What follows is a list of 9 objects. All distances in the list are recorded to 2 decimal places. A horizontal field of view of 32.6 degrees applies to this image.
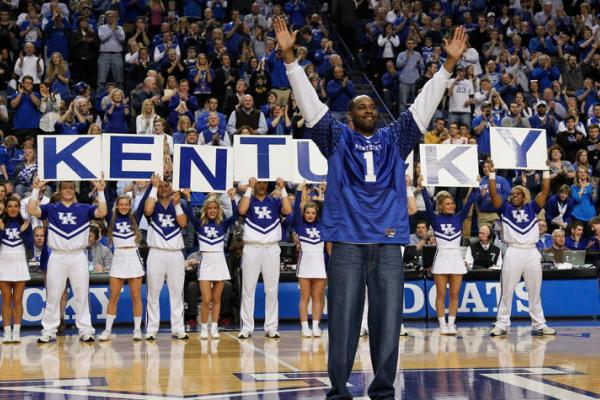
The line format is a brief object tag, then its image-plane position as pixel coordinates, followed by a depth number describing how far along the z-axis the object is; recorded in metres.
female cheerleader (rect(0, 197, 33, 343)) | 14.04
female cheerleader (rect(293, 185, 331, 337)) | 14.81
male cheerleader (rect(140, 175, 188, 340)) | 14.28
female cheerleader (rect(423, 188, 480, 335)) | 14.84
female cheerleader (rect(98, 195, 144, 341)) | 14.27
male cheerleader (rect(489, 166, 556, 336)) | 14.64
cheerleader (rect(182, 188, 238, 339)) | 14.57
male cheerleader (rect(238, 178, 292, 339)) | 14.65
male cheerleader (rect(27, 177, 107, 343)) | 13.85
